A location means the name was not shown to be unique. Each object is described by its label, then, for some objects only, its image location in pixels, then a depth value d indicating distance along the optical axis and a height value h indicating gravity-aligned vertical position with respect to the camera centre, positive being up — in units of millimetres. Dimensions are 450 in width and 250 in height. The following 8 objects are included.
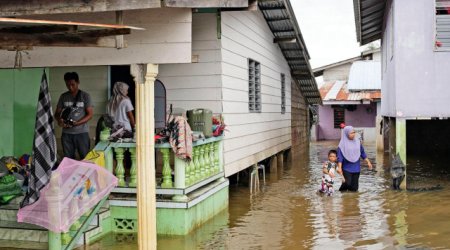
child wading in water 11891 -1354
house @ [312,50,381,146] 27547 +1244
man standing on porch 8234 +115
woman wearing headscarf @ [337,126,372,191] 11742 -816
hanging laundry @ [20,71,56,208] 6543 -337
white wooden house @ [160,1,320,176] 9820 +894
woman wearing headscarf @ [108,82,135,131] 9234 +274
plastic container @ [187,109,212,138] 9086 +27
